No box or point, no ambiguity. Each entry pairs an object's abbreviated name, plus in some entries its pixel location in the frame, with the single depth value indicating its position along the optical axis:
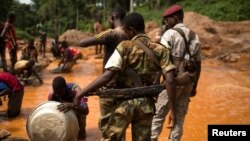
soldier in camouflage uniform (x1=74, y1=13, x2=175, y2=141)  3.55
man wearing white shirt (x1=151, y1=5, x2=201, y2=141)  4.76
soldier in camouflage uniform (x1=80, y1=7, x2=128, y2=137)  4.29
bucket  4.21
